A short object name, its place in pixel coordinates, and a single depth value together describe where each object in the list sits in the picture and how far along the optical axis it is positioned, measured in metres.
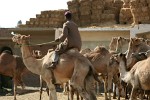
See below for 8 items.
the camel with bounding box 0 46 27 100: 19.27
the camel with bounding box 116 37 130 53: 16.64
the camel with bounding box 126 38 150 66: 13.61
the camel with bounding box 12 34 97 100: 10.66
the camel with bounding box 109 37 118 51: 19.28
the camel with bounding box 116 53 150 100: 10.59
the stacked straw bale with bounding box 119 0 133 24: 26.62
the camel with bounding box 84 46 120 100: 15.80
